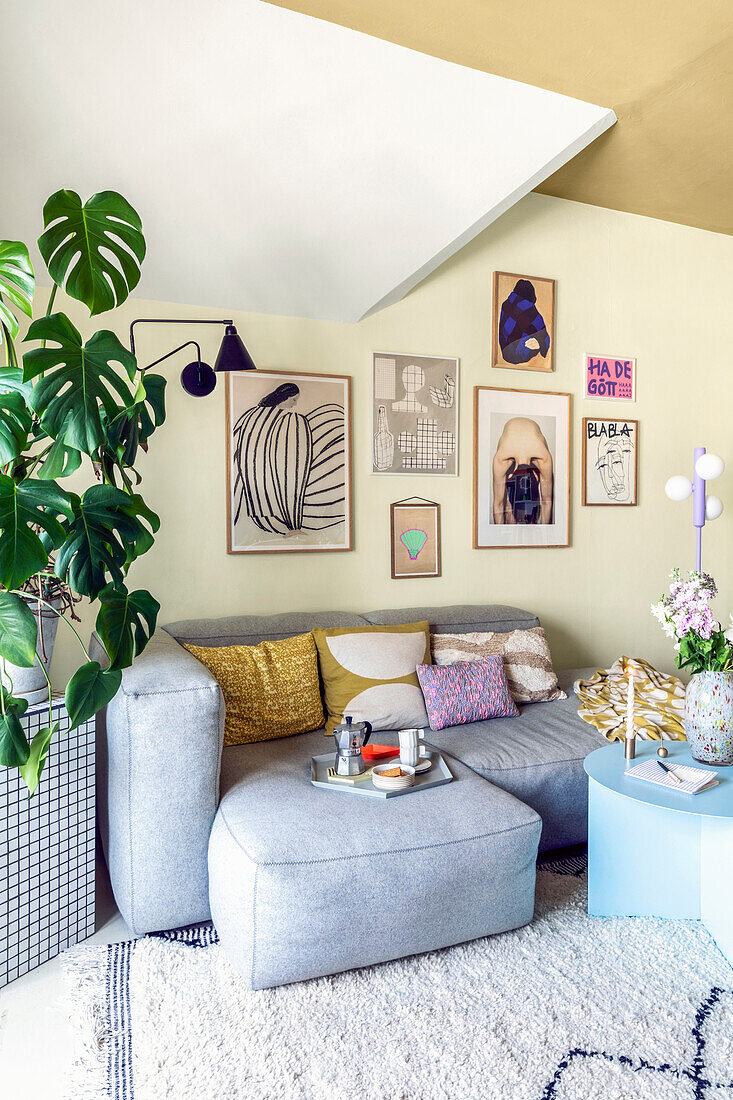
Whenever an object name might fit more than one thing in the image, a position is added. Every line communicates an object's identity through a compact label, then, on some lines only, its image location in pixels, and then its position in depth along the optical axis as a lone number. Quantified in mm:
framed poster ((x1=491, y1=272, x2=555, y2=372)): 3445
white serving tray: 2098
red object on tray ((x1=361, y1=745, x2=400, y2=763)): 2311
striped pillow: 3008
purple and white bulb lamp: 3316
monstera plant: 1580
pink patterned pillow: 2740
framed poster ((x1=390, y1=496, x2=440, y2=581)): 3275
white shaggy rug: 1518
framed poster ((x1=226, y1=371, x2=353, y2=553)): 2965
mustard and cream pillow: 2691
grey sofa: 1766
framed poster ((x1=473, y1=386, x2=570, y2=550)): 3434
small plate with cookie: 2096
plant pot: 1970
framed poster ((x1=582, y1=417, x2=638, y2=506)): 3688
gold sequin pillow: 2529
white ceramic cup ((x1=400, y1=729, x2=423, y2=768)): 2248
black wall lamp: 2547
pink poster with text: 3666
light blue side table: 2104
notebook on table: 1957
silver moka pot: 2201
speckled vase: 2113
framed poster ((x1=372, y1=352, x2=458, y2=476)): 3221
